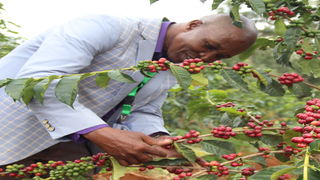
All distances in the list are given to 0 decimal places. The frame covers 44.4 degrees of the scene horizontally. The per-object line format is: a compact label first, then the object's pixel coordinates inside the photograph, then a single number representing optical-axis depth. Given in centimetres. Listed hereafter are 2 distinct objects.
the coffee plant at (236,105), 141
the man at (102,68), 163
